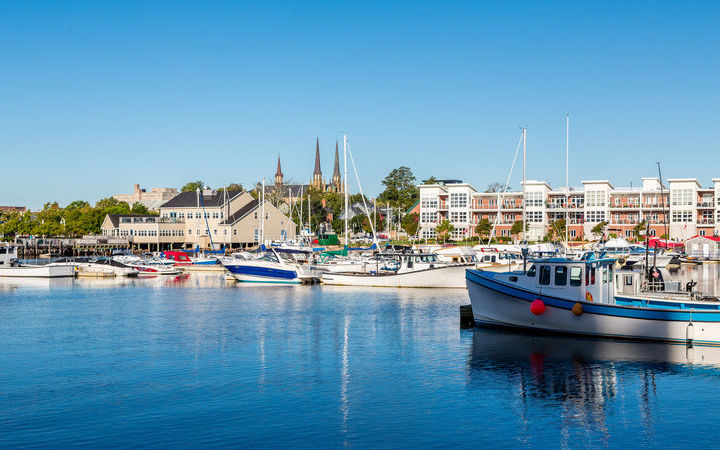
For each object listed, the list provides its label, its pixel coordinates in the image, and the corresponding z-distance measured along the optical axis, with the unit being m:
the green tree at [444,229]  129.88
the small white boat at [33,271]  87.69
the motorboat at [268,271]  73.31
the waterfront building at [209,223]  134.62
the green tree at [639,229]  118.41
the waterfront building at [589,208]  122.88
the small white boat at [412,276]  64.00
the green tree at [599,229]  114.09
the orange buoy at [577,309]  34.94
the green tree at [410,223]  136.38
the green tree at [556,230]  121.71
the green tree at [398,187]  181.75
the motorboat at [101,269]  91.25
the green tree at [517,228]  123.49
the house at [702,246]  113.25
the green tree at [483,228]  124.75
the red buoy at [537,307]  36.09
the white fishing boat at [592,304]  33.16
